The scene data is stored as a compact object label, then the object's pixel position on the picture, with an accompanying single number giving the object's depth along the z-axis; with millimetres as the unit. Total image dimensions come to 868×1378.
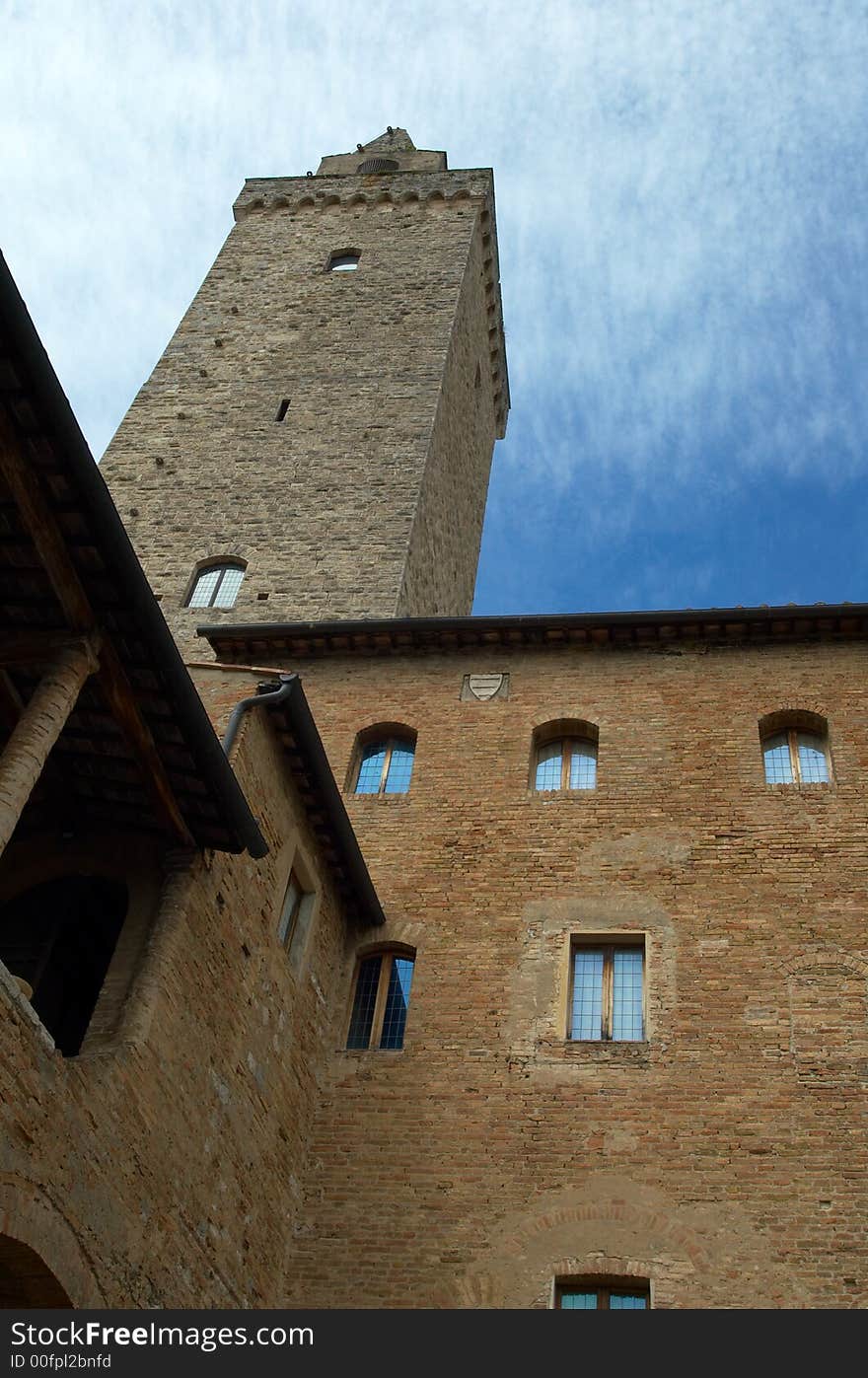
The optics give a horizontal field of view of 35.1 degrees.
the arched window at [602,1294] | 11477
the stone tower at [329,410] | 22469
